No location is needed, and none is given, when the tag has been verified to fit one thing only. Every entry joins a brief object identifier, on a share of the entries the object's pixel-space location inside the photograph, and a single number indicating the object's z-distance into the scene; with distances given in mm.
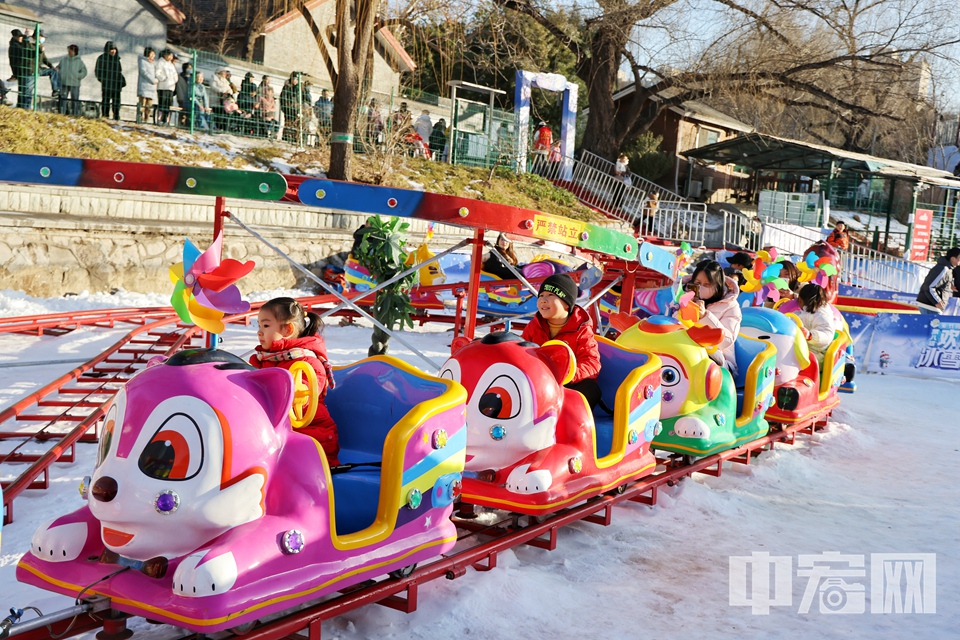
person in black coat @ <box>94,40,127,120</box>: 15742
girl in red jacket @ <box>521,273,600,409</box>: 5328
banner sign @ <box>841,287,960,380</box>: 12430
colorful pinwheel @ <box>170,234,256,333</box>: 3666
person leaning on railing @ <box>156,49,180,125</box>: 16188
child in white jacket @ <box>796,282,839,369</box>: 8461
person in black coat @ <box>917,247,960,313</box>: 12977
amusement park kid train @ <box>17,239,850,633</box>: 3053
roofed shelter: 23062
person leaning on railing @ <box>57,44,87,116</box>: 15742
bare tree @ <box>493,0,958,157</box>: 22203
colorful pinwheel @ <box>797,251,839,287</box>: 10414
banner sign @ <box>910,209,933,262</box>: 22828
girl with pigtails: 3908
